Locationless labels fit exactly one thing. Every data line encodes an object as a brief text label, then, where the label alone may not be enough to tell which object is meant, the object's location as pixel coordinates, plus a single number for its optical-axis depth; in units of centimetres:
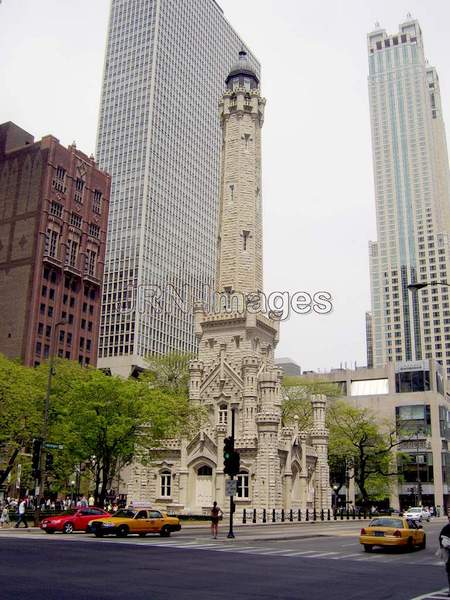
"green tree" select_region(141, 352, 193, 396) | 8662
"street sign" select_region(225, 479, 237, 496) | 3547
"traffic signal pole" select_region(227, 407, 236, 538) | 3279
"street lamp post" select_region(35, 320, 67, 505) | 3940
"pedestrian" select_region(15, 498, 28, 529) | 3896
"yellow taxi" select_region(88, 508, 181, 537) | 3197
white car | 6362
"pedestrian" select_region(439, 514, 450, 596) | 1422
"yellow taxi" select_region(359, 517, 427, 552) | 2736
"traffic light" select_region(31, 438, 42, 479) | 3859
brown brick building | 10644
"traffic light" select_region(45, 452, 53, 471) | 4208
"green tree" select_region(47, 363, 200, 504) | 4816
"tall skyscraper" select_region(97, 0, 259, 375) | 14850
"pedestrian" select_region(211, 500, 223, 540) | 3309
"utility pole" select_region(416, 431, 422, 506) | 9669
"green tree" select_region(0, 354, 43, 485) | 5516
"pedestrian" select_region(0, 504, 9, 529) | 4010
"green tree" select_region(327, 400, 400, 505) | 8075
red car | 3503
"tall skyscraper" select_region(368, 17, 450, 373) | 19488
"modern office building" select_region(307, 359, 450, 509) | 11206
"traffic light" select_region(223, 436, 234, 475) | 3447
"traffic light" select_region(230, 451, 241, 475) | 3447
